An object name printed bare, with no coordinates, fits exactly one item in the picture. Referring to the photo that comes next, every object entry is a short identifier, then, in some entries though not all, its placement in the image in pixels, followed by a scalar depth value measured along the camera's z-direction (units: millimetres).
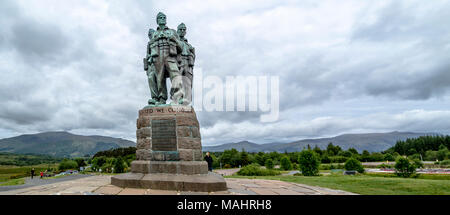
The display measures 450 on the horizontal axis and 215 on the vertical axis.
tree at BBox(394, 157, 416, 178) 23875
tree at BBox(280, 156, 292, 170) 42438
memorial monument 6719
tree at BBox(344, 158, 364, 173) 32838
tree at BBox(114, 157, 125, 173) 38906
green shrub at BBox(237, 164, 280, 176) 20750
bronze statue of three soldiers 8820
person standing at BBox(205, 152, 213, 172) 12388
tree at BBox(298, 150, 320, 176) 26641
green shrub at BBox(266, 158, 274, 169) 44672
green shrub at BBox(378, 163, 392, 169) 41491
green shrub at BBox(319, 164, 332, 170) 46094
